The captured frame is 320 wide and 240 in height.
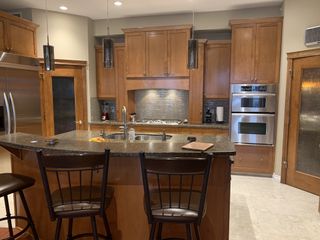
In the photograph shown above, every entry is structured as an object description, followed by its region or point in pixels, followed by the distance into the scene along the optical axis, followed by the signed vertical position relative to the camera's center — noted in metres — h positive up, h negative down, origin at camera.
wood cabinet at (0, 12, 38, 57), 4.00 +1.05
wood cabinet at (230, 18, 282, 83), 4.40 +0.85
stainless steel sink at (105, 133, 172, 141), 3.80 -0.57
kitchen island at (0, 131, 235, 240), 2.01 -0.71
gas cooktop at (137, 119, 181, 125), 5.06 -0.48
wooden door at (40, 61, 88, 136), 4.81 +0.13
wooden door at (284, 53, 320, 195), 3.82 -0.44
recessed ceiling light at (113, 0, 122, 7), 4.39 +1.66
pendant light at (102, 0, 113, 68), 3.00 +0.54
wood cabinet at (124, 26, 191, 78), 4.87 +0.92
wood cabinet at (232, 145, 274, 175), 4.57 -1.10
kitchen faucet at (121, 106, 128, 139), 3.67 -0.46
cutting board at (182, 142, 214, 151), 1.98 -0.38
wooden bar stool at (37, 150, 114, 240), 1.65 -0.71
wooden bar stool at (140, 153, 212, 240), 1.56 -0.70
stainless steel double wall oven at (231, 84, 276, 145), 4.43 -0.25
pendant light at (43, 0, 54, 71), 2.84 +0.46
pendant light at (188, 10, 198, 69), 2.84 +0.51
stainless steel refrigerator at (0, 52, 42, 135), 3.88 +0.06
